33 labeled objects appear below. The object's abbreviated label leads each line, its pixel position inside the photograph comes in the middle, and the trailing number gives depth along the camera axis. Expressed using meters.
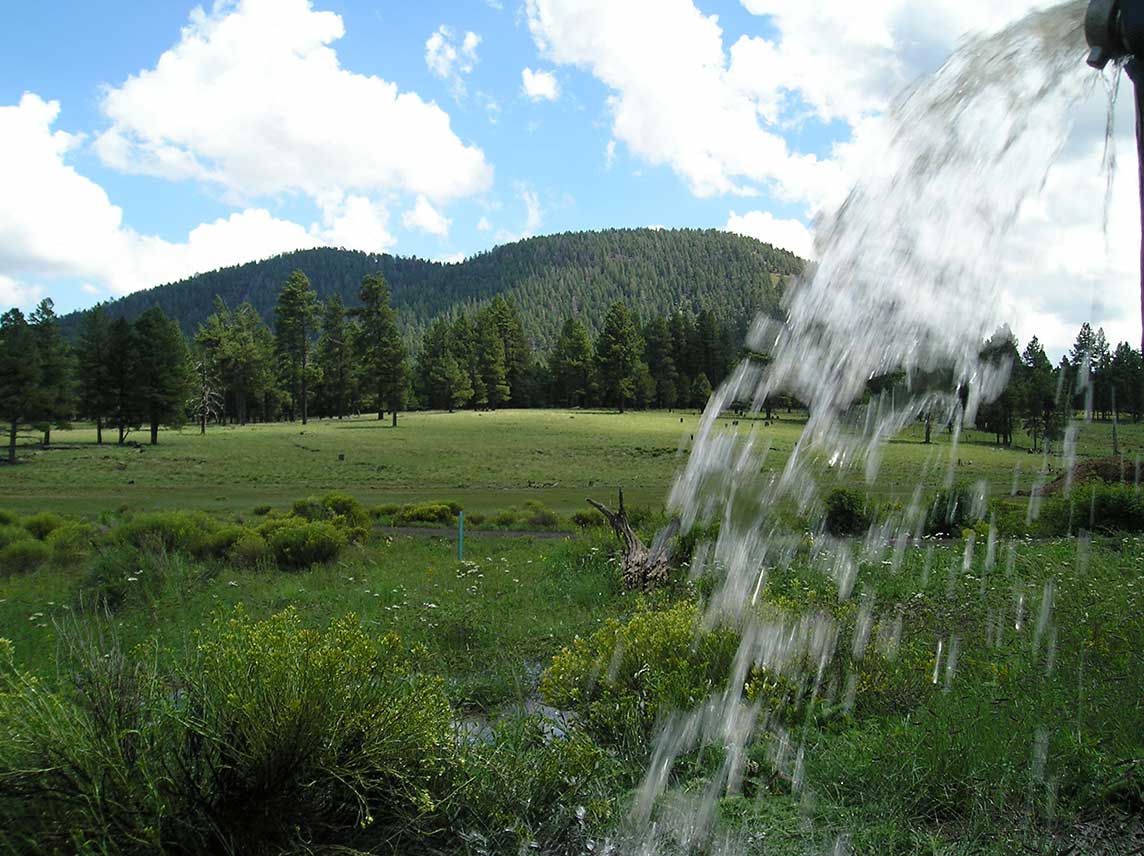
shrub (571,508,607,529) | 20.93
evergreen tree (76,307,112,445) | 51.81
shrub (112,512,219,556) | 15.24
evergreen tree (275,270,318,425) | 77.19
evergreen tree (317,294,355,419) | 79.69
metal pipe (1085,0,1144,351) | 2.01
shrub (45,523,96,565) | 15.46
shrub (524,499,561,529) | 21.68
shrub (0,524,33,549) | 16.61
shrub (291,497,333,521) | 20.72
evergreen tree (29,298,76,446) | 40.84
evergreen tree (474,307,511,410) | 79.50
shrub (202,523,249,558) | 15.84
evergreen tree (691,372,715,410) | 63.75
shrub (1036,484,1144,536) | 16.20
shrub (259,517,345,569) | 15.09
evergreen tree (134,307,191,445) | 52.22
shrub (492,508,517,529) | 21.78
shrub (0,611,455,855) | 2.77
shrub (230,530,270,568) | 15.12
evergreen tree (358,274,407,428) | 69.38
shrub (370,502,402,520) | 23.86
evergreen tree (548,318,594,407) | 75.50
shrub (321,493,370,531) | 19.00
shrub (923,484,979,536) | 18.48
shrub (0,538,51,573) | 15.26
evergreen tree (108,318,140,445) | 52.06
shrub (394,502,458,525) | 22.72
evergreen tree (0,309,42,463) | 38.78
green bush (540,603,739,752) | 4.53
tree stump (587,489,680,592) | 10.72
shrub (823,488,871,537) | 18.34
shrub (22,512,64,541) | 18.89
